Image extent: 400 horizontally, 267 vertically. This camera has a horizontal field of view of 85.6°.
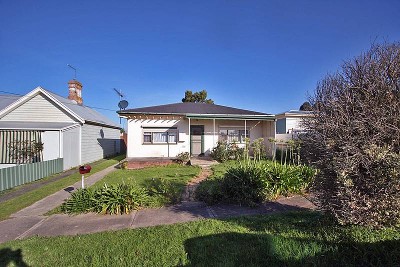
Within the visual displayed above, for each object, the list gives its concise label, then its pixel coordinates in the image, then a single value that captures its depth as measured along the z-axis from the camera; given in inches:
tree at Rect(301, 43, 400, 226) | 113.9
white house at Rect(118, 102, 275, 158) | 549.6
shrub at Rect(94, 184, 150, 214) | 200.4
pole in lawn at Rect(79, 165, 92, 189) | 235.3
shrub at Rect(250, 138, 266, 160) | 286.6
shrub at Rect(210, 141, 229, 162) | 516.7
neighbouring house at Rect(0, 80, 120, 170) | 449.4
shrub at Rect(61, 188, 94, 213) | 204.4
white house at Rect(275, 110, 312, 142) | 589.2
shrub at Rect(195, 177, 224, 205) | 220.5
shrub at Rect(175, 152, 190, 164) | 504.4
